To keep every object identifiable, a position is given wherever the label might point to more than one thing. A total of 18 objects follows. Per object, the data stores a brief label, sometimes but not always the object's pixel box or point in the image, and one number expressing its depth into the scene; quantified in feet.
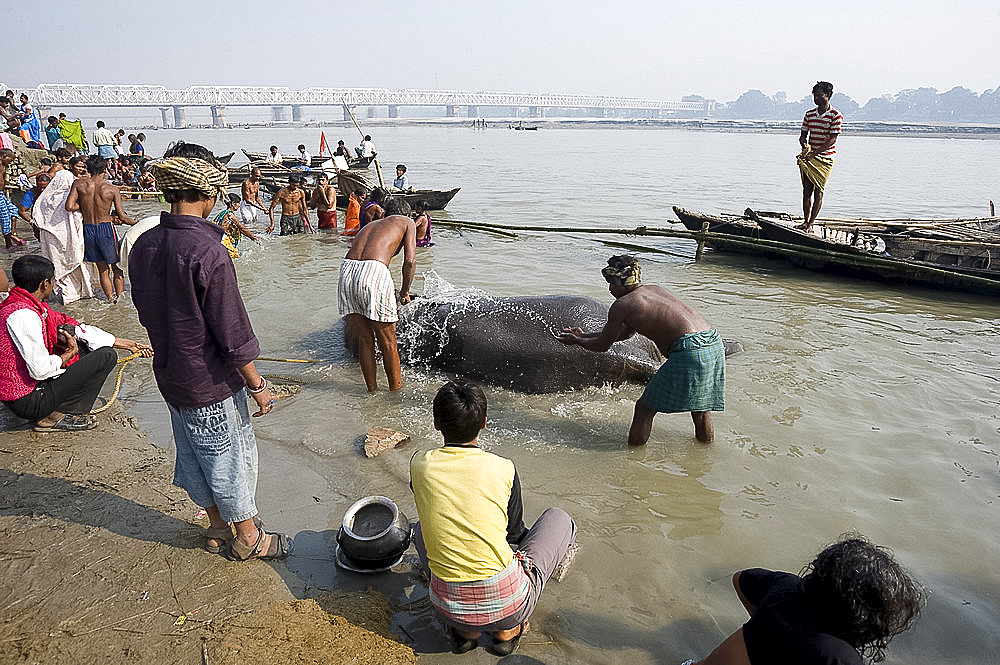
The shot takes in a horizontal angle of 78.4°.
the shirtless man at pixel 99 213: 23.21
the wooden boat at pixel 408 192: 49.37
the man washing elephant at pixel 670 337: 13.11
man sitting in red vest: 12.69
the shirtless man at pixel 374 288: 15.61
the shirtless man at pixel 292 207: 41.47
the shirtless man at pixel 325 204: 42.88
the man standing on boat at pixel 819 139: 27.08
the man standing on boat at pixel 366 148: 65.47
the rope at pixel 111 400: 15.12
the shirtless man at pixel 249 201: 43.68
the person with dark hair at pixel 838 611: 5.53
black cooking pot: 9.46
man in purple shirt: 7.99
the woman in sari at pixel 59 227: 23.17
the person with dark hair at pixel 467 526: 7.68
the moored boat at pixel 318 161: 64.75
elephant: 17.49
